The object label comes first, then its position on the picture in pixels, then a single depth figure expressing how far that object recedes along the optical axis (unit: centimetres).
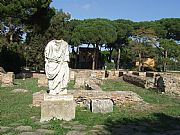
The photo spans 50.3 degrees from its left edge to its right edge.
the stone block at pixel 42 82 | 1095
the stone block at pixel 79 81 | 1084
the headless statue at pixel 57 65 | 458
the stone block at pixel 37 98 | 591
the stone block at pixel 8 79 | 1098
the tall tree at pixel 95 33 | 2583
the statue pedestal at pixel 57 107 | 440
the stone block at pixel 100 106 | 520
